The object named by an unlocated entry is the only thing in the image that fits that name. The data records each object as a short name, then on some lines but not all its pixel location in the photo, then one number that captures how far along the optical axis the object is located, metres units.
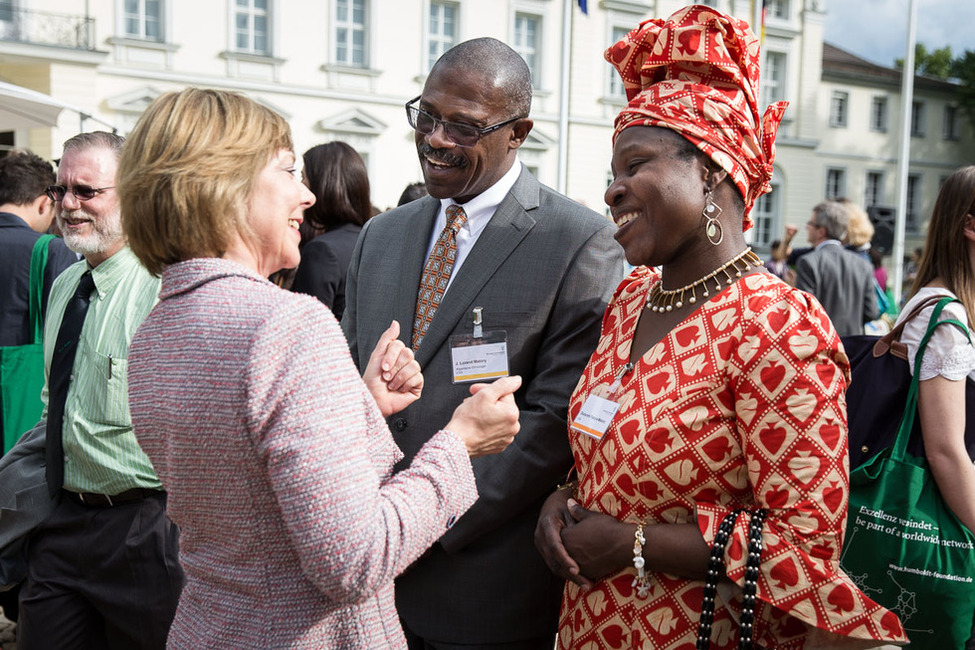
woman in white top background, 2.40
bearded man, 2.66
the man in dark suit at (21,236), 3.91
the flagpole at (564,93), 10.74
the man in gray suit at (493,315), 2.26
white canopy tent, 6.51
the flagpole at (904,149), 16.70
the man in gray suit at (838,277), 6.61
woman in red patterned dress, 1.64
